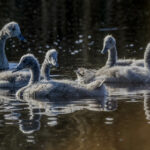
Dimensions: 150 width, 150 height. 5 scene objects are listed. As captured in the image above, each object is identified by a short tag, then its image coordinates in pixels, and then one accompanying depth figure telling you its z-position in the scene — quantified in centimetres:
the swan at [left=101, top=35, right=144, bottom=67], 1507
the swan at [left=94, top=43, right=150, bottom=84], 1386
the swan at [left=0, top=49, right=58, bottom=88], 1322
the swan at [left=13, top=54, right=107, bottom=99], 1197
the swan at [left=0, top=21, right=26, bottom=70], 1683
